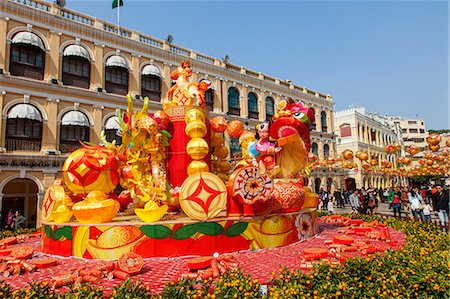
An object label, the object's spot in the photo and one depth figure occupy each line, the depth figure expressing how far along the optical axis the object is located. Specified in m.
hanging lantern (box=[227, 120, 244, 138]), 9.84
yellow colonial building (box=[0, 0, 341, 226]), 16.12
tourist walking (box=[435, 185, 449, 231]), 11.61
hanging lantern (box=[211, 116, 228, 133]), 9.22
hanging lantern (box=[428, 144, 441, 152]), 13.38
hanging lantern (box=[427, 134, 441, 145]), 13.07
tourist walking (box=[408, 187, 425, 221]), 13.12
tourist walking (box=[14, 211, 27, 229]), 13.54
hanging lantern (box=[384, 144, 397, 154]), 16.36
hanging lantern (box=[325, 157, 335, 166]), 19.34
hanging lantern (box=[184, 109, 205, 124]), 7.88
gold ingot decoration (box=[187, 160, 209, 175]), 7.73
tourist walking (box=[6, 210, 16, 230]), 14.30
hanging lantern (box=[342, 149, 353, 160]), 15.59
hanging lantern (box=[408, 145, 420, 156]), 15.07
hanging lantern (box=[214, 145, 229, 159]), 9.89
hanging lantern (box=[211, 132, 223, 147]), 9.64
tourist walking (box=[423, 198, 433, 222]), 12.70
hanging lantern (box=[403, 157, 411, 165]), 17.83
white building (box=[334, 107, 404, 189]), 37.44
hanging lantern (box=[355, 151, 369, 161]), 16.68
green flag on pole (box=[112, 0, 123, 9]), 19.67
